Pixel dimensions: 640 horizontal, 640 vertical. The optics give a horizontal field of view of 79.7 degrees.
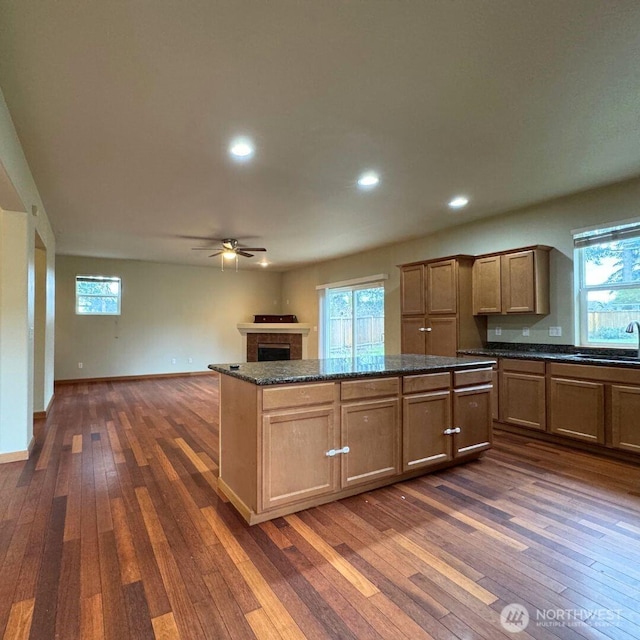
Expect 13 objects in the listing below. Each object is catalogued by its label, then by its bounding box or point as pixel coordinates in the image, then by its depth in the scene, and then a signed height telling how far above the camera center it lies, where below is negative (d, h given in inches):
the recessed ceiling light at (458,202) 170.1 +57.9
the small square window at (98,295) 316.2 +27.9
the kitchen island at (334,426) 92.9 -27.0
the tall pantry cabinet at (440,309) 193.9 +10.6
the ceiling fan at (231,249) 228.2 +48.6
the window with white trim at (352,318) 282.4 +8.6
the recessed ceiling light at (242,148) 116.2 +56.7
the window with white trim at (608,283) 151.9 +18.7
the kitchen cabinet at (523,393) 157.7 -27.7
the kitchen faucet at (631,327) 144.6 +0.5
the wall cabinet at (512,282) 171.2 +21.9
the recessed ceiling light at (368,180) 142.4 +57.5
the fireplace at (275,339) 358.3 -9.9
